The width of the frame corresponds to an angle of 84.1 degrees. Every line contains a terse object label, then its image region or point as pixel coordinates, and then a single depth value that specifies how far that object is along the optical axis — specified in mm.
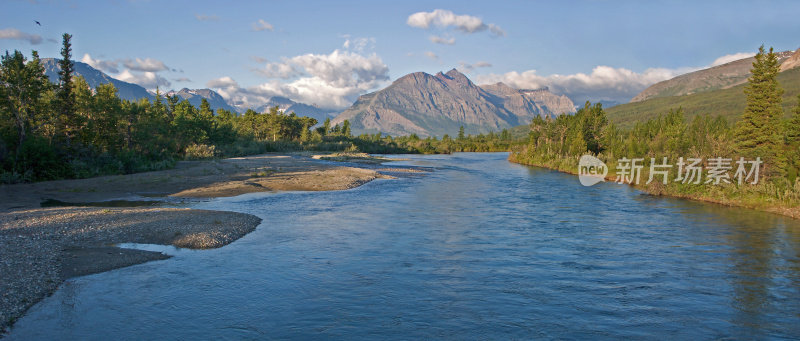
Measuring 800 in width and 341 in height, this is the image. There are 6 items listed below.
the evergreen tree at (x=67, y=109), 37438
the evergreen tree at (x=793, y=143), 28881
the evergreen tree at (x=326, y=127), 139125
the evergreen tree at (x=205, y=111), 79825
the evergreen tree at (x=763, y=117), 31972
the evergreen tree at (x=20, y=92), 33344
